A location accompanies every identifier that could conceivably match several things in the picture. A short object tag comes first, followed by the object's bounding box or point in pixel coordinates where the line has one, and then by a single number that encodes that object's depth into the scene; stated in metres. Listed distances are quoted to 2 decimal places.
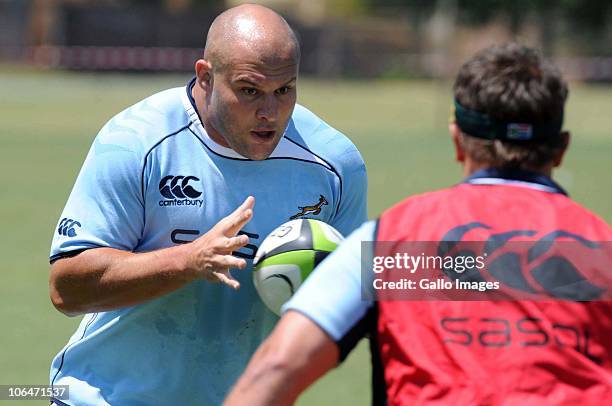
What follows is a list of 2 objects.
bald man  9.08
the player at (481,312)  6.13
